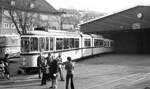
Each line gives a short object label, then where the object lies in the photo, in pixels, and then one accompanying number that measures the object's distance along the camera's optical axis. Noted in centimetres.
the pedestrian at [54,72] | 1389
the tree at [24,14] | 4297
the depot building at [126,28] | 3909
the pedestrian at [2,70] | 1778
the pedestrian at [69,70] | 1330
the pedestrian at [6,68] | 1759
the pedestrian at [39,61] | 1665
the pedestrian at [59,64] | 1639
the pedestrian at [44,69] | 1532
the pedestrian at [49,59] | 1565
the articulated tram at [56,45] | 1962
